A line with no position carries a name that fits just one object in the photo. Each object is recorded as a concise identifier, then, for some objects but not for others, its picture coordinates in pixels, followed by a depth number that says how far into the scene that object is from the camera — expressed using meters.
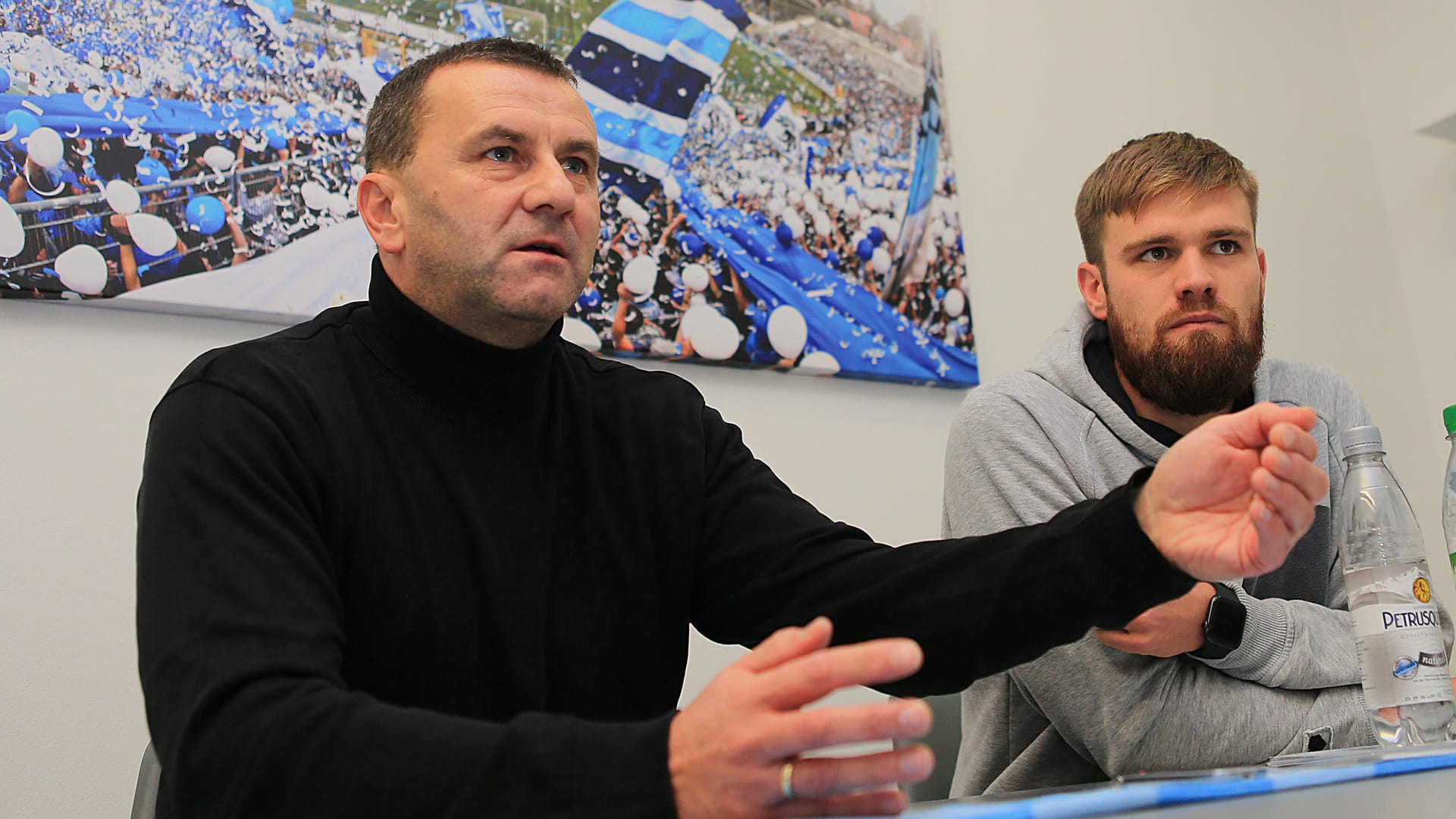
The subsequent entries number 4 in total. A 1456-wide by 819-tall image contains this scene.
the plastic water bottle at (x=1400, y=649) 1.07
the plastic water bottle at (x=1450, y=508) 1.40
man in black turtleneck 0.66
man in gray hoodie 1.24
